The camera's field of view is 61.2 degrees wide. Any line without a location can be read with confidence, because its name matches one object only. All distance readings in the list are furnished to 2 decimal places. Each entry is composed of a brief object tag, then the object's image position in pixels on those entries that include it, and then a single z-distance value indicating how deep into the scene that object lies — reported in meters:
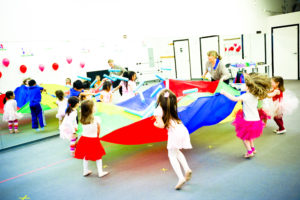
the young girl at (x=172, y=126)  2.49
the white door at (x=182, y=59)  11.20
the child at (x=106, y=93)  4.61
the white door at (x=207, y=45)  10.48
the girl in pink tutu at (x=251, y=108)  3.02
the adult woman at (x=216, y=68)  4.57
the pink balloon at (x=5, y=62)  5.15
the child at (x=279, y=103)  3.85
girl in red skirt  2.93
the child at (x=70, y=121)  3.55
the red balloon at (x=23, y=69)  5.48
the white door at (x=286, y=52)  9.52
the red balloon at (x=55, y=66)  6.20
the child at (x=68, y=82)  6.36
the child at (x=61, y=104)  4.63
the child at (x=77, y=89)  4.50
